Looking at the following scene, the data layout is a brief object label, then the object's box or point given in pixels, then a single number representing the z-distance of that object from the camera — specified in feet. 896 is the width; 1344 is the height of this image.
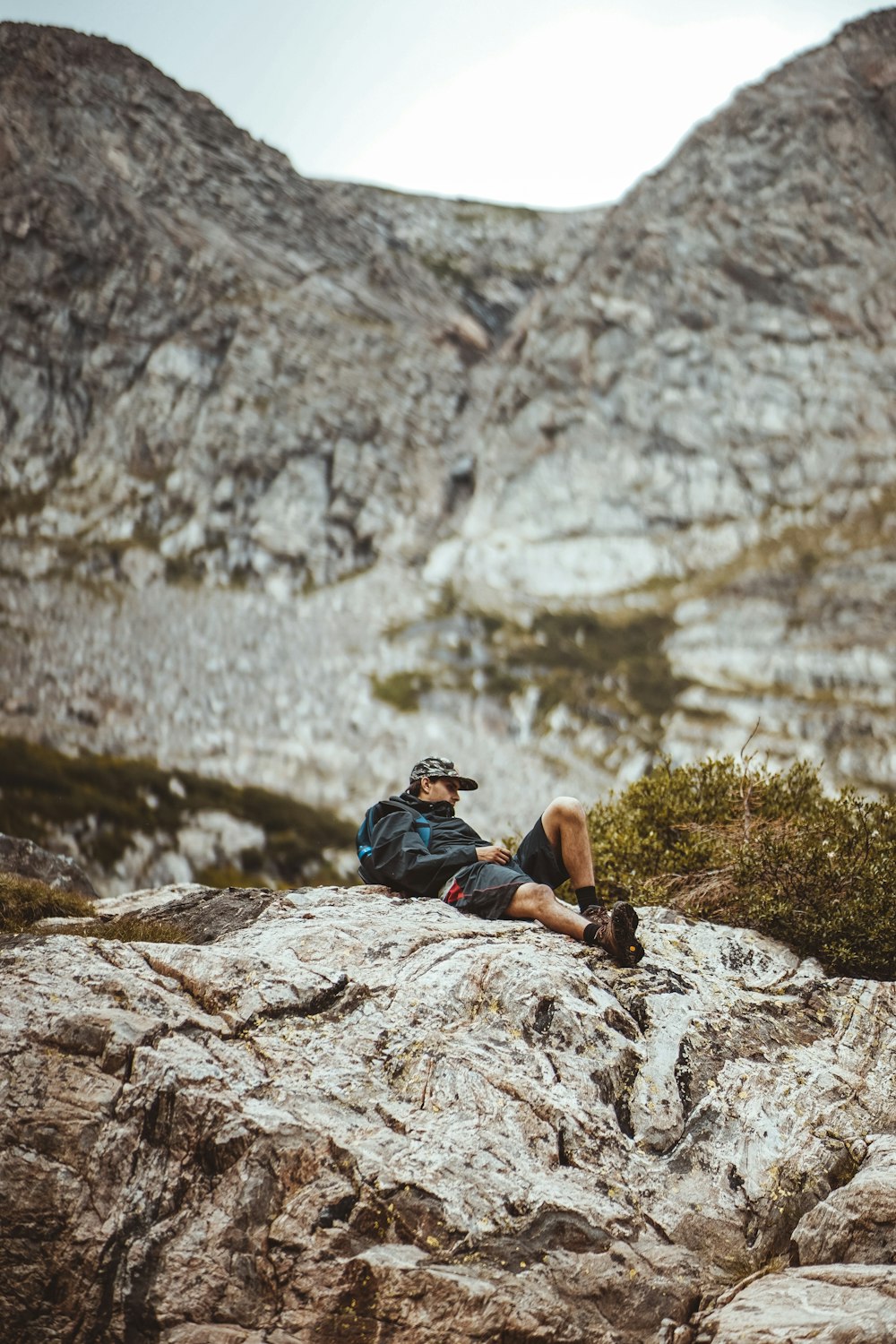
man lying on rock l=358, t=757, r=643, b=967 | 37.45
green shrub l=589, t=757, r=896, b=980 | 41.04
